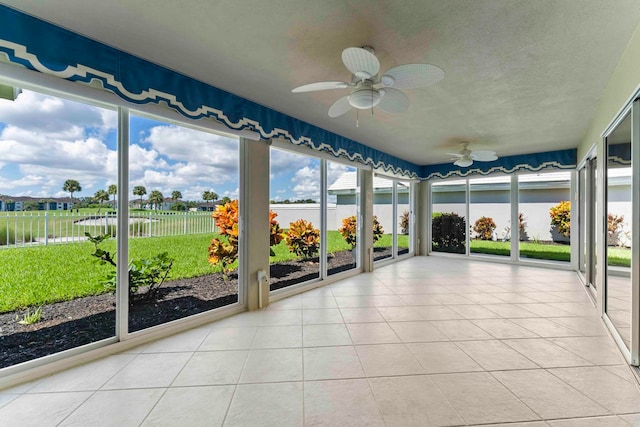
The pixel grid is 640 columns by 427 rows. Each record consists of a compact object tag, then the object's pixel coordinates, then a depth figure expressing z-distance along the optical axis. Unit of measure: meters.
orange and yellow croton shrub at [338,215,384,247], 5.13
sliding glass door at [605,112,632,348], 2.16
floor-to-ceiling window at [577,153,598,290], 3.93
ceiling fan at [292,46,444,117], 1.74
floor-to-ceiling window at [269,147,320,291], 3.73
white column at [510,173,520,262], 6.04
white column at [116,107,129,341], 2.25
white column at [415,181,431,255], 7.24
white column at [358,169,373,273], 5.04
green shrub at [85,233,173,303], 2.33
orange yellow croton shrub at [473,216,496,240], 6.52
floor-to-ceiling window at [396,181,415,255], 6.63
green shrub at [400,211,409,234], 6.83
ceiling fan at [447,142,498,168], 4.58
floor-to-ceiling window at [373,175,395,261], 6.06
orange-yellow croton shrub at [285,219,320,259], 4.33
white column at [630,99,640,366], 1.93
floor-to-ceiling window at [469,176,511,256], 6.27
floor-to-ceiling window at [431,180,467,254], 6.91
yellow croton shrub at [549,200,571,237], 5.51
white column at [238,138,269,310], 3.15
